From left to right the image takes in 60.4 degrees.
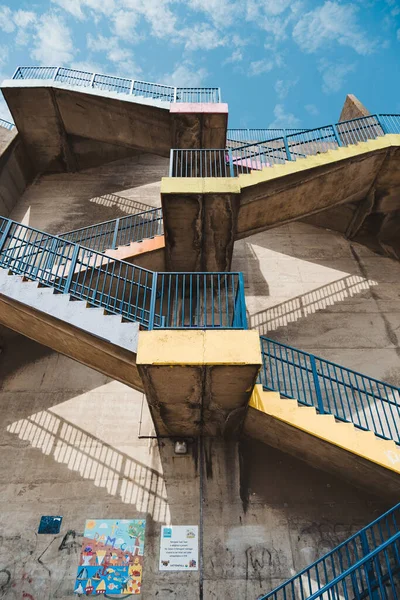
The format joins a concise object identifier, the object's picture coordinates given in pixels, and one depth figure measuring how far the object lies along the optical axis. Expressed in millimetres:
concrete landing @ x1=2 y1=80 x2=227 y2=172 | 10469
